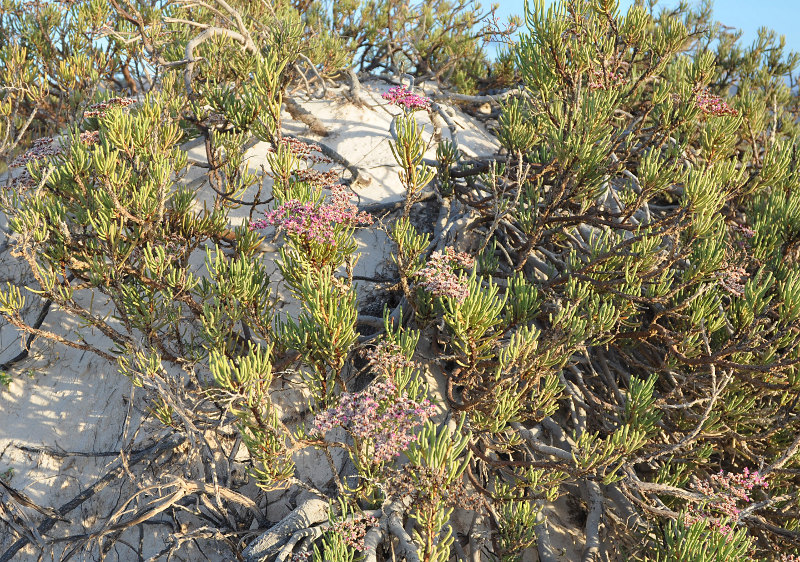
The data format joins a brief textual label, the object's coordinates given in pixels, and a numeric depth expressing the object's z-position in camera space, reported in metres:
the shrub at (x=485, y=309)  3.12
